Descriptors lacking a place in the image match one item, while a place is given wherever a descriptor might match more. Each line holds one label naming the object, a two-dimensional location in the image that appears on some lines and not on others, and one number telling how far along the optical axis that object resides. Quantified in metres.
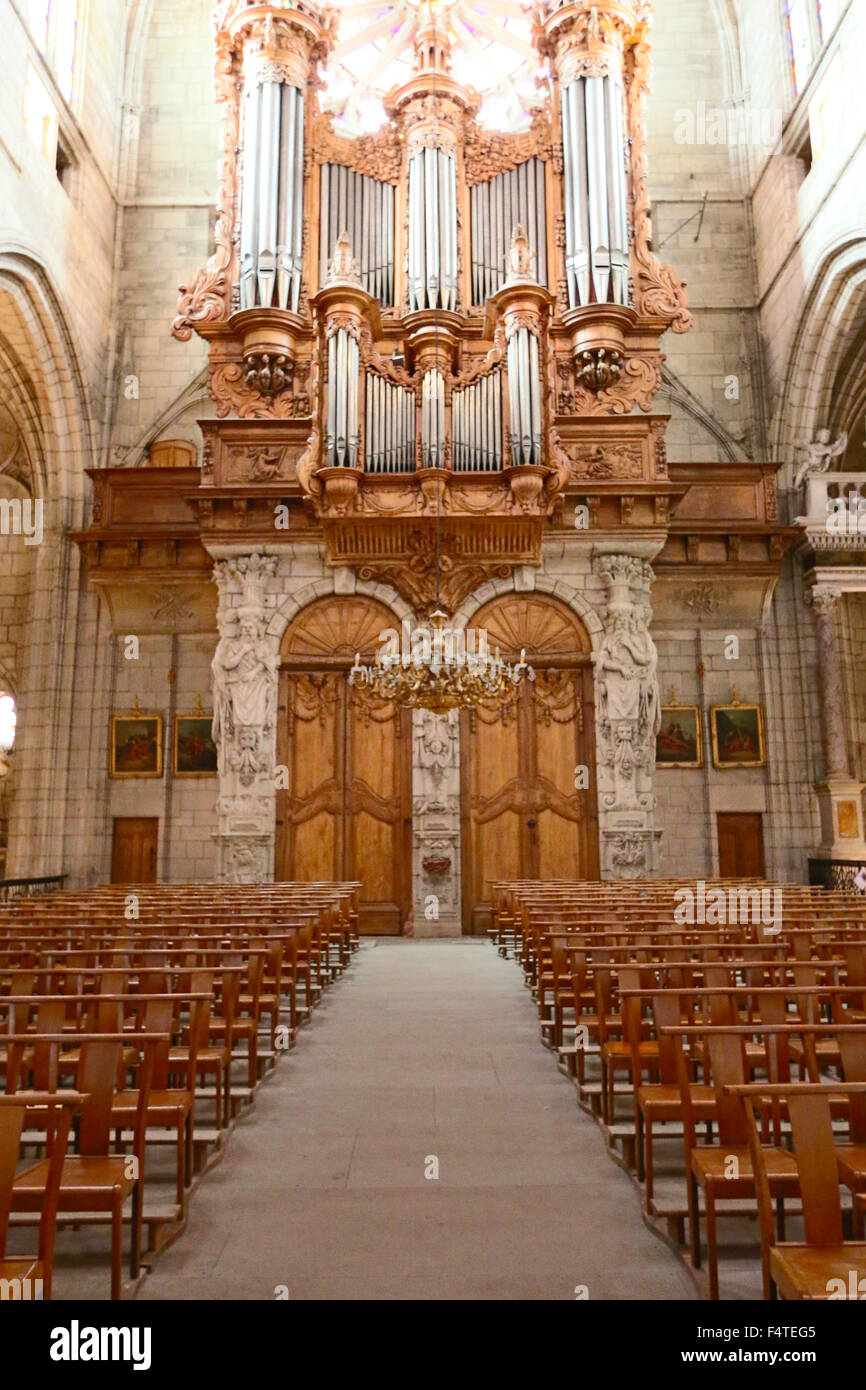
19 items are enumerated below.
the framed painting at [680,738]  15.66
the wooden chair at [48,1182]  2.67
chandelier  10.99
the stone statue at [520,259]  14.22
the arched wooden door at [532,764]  14.37
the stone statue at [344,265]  14.27
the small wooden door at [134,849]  15.62
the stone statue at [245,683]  14.17
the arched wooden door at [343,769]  14.37
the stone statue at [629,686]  14.09
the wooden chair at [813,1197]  2.76
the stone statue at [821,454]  15.73
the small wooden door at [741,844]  15.48
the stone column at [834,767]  14.77
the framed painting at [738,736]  15.66
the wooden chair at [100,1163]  3.26
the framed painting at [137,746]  15.69
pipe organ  14.09
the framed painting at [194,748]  15.64
